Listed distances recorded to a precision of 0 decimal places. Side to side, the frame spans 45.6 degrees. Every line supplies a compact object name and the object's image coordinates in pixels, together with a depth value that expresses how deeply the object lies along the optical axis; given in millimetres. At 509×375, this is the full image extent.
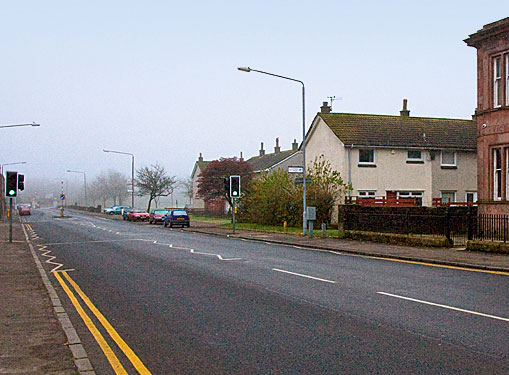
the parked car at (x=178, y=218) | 44656
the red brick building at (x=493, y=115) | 23562
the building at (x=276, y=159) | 61722
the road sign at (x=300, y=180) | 28894
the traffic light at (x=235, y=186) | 33094
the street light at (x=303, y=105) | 28453
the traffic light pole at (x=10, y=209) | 26795
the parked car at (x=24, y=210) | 80275
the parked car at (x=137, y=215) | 60094
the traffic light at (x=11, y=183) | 25812
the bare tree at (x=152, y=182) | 78500
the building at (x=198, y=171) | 86638
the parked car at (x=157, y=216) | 52531
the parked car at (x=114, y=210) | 88750
